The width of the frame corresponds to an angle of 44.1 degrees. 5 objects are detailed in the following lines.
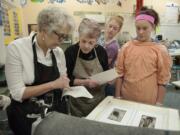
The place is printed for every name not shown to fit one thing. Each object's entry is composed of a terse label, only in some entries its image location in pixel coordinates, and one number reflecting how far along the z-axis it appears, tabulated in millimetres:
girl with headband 1497
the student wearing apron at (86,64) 1423
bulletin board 1974
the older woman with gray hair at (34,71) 1121
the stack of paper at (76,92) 1173
